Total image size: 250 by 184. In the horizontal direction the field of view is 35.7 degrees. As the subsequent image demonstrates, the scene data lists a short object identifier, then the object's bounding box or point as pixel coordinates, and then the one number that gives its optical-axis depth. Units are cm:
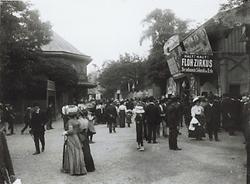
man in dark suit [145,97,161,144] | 1439
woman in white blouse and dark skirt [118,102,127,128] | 2323
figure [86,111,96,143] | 1379
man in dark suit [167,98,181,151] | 1259
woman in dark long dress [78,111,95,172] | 942
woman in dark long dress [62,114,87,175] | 912
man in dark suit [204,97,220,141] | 1476
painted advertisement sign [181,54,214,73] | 1842
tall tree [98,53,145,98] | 5000
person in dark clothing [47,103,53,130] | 2221
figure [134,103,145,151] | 1273
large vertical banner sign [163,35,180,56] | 2584
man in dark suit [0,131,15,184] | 504
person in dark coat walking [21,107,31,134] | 1923
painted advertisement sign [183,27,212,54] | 2025
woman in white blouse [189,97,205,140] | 1461
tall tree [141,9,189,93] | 3309
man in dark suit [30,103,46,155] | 1264
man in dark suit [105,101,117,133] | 1976
